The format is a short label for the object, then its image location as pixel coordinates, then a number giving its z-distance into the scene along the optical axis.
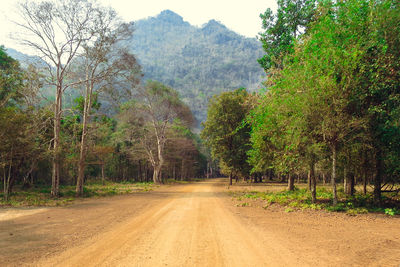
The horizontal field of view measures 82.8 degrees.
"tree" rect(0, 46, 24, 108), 18.32
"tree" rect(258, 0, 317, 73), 19.56
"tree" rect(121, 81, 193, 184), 34.56
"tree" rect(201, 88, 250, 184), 28.92
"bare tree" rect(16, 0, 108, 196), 16.02
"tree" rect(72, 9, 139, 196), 18.08
